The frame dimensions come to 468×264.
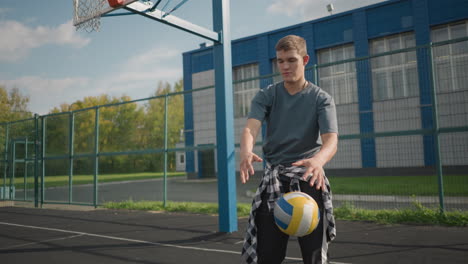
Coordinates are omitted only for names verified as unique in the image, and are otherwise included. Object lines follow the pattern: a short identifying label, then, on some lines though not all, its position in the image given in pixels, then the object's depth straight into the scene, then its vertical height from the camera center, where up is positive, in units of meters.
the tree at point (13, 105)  36.59 +6.99
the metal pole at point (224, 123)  6.70 +0.74
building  7.99 +1.58
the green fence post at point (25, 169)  14.50 -0.13
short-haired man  2.27 +0.08
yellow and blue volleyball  2.11 -0.34
